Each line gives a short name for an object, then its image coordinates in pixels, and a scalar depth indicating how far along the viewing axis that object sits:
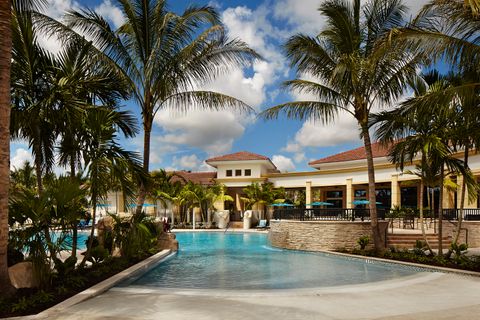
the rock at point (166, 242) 17.42
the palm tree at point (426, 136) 11.70
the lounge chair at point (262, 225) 33.14
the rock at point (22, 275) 7.56
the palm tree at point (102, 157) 9.02
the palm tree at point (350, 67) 13.78
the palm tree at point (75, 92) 9.27
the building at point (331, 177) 31.55
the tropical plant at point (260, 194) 35.54
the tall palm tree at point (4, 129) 6.74
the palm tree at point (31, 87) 8.72
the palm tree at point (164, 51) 13.68
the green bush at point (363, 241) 15.98
